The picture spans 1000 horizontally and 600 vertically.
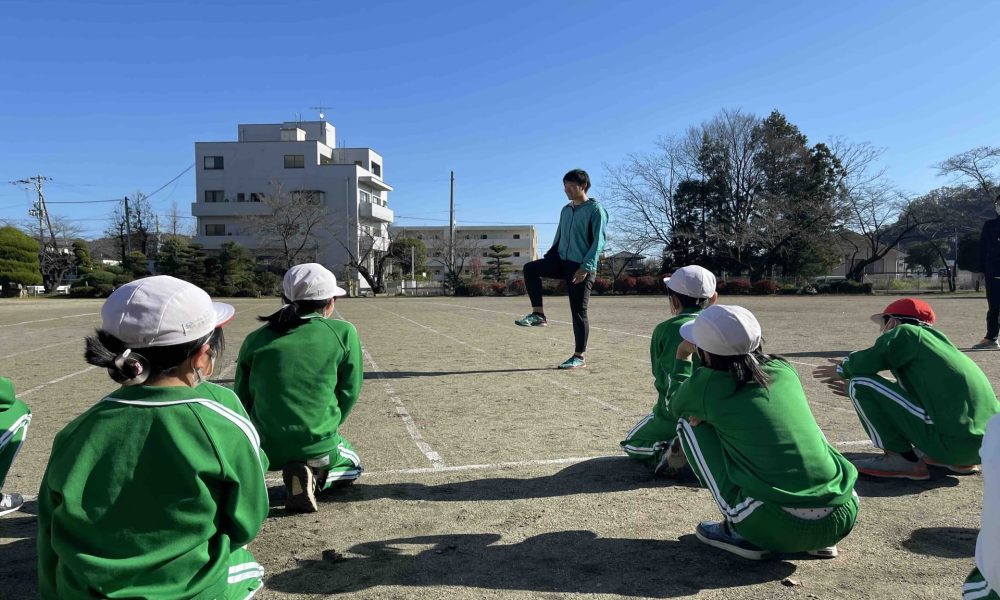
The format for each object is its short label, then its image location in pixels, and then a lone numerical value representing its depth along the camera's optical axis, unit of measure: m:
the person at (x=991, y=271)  9.45
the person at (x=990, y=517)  1.35
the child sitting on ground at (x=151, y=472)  1.66
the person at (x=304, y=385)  3.15
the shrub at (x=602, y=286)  39.56
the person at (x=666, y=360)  3.62
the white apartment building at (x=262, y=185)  52.59
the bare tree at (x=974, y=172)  40.84
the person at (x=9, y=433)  3.20
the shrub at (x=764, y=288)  37.41
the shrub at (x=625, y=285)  39.56
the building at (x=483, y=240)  67.81
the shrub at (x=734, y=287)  37.19
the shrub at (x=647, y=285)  39.59
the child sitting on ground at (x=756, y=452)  2.44
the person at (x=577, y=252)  7.33
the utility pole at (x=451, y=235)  51.47
